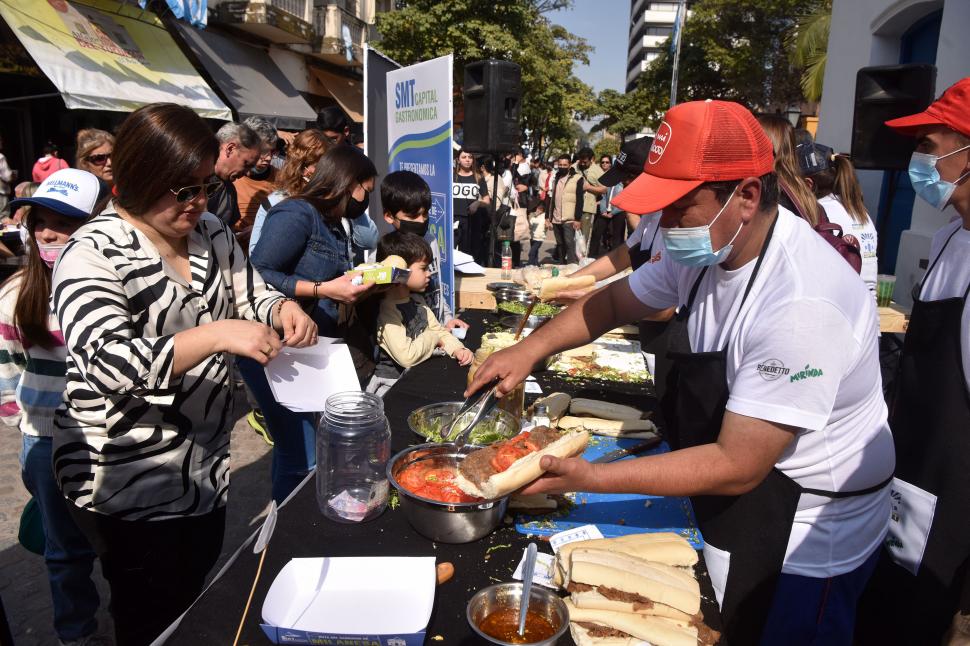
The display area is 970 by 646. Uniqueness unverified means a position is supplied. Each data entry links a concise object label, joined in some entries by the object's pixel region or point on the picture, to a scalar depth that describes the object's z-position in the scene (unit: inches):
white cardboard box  55.3
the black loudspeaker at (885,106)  235.0
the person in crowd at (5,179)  398.0
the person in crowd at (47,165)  368.5
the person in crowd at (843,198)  164.4
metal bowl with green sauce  95.0
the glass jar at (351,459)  78.5
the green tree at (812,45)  643.5
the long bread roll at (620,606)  60.7
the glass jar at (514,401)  102.1
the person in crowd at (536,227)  599.7
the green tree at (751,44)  1187.9
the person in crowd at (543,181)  692.1
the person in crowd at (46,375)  93.7
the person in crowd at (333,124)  246.4
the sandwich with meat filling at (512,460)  68.3
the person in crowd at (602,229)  506.0
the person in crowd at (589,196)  516.7
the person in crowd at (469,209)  422.6
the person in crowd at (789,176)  131.2
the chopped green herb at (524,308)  187.3
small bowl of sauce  57.2
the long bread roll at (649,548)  68.3
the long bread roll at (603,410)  108.1
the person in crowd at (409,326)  142.7
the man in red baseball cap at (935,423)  87.5
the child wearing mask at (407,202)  169.0
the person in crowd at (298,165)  165.3
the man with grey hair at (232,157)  181.3
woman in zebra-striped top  69.5
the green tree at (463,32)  860.0
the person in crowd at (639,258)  138.4
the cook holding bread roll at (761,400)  64.2
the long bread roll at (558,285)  159.5
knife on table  93.5
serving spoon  57.2
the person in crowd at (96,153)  165.3
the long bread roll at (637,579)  61.8
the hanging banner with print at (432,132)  195.3
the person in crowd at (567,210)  495.8
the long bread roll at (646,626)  57.9
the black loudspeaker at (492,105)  276.5
